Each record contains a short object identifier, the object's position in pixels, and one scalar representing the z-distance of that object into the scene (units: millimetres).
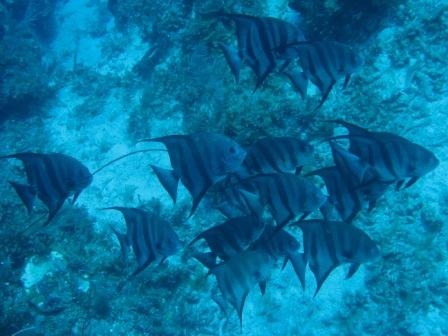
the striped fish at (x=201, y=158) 2850
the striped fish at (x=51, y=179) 3283
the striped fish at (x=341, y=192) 3168
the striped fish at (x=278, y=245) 3436
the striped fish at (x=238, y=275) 3266
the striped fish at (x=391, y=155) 2977
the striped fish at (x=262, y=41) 3246
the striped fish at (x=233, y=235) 3312
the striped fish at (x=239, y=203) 3000
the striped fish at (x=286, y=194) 3006
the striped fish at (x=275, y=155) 3461
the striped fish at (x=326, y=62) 3357
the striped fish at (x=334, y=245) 3137
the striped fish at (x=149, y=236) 3258
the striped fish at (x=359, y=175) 2996
